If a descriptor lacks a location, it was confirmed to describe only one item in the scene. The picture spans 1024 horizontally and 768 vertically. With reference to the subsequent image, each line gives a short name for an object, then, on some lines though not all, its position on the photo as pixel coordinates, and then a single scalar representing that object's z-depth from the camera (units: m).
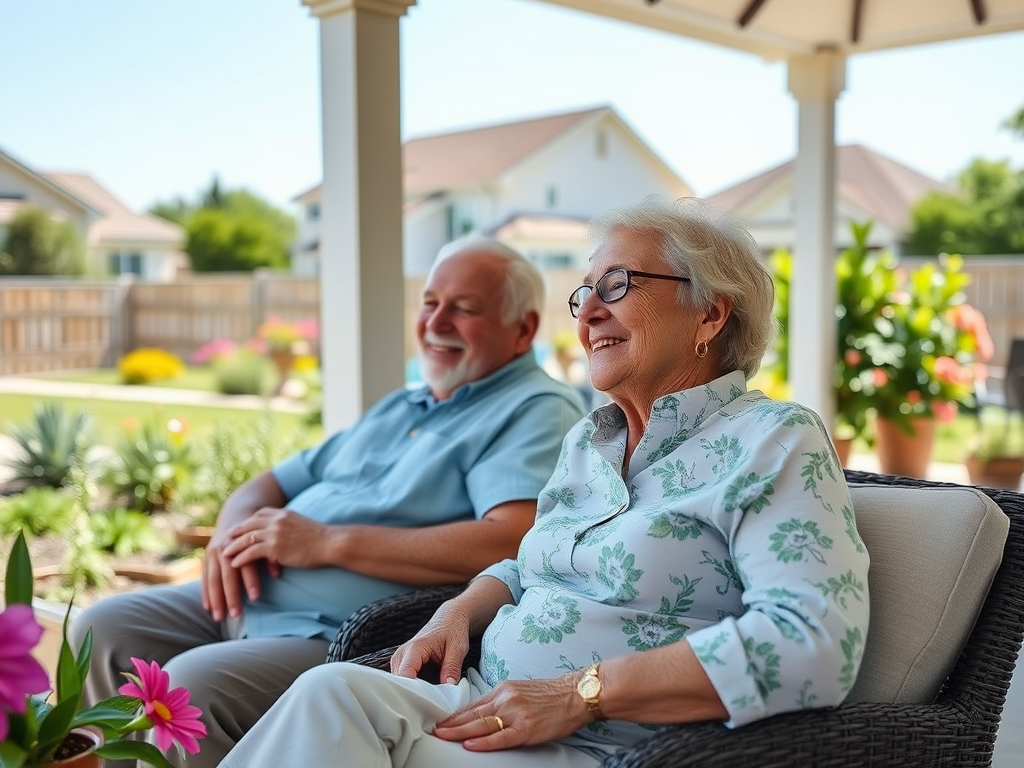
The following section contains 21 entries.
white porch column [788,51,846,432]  5.24
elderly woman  1.31
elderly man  2.07
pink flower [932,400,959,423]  5.87
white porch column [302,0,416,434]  2.90
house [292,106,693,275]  15.05
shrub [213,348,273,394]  10.53
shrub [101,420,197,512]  4.69
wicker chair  1.25
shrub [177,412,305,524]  4.38
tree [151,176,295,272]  17.67
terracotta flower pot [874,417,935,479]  5.91
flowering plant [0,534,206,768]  0.95
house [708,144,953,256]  15.89
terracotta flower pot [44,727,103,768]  1.11
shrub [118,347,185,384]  10.58
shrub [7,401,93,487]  4.98
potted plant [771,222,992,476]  5.84
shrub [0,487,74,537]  4.25
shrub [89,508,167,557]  4.00
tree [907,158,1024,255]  13.63
